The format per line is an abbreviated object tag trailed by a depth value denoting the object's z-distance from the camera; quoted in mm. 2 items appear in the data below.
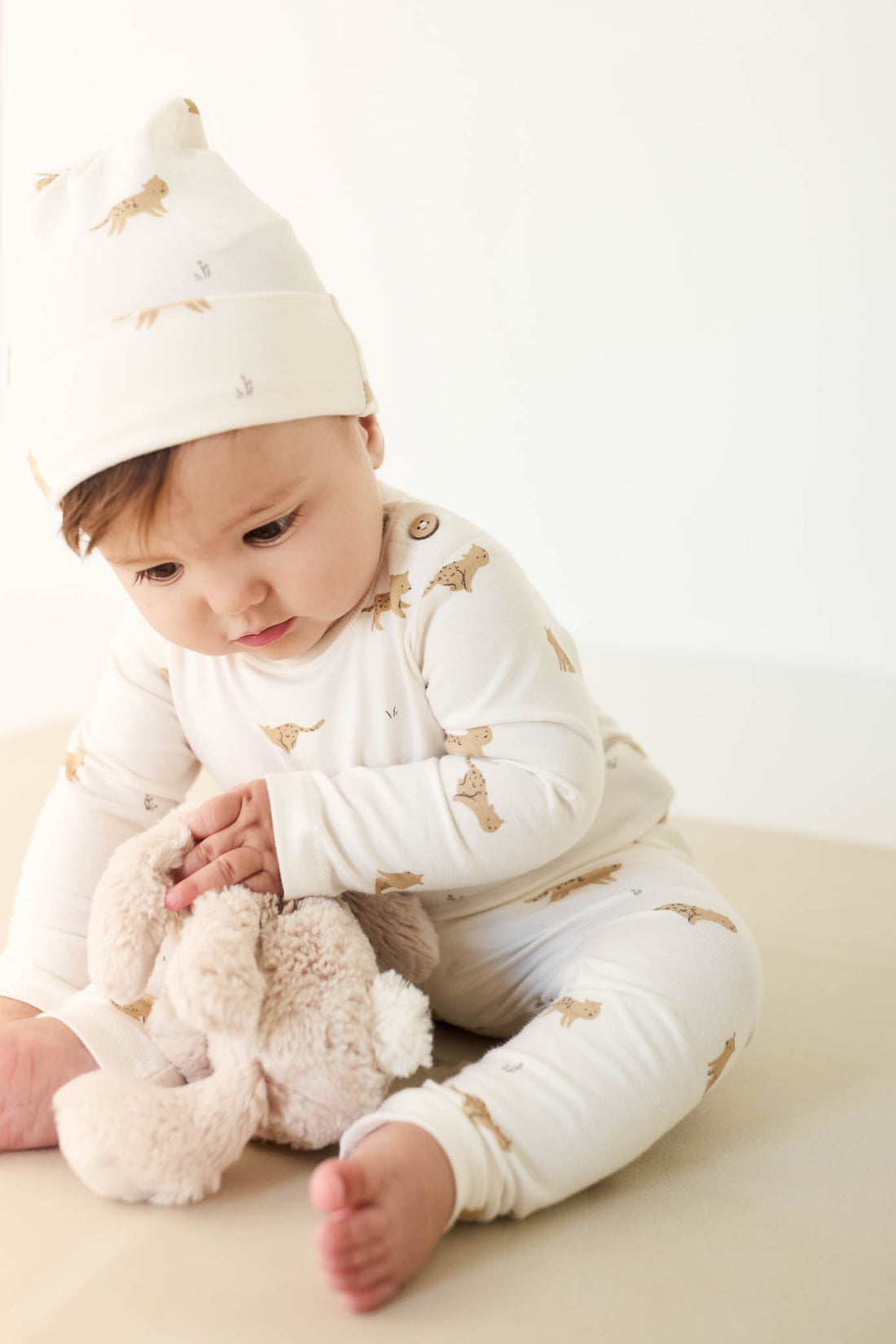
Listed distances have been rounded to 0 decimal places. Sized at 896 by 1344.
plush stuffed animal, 639
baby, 673
